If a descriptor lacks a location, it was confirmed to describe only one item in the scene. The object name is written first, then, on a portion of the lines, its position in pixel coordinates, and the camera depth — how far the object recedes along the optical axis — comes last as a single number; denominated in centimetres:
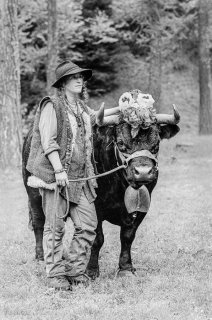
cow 776
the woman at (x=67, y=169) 792
